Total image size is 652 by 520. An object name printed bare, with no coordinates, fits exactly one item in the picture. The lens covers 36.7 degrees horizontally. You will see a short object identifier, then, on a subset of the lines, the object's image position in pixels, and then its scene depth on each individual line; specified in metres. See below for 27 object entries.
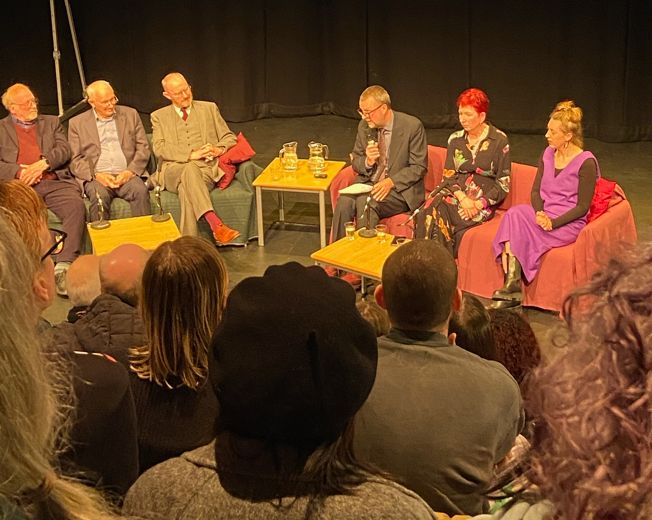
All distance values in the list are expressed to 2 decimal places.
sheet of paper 6.15
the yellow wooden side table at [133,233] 5.73
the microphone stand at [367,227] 5.75
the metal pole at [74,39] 8.61
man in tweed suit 6.51
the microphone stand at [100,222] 6.05
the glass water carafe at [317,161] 6.56
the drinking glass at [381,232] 5.70
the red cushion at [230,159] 6.71
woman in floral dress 5.89
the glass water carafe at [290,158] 6.68
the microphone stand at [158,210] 6.08
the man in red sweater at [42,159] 6.32
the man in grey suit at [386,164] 6.15
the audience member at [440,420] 2.35
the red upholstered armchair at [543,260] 5.46
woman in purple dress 5.48
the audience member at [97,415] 1.88
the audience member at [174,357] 2.53
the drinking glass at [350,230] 5.75
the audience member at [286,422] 1.46
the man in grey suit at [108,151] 6.48
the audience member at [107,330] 2.85
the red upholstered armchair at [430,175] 6.41
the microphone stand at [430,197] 6.05
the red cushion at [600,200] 5.56
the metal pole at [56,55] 8.23
